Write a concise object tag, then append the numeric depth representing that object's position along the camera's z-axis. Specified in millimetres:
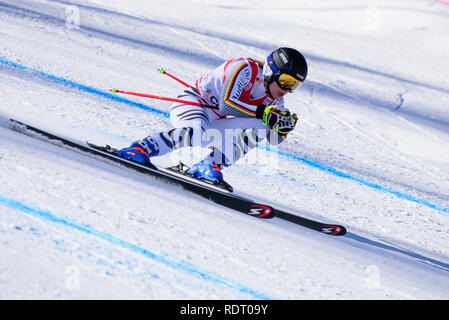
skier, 8836
